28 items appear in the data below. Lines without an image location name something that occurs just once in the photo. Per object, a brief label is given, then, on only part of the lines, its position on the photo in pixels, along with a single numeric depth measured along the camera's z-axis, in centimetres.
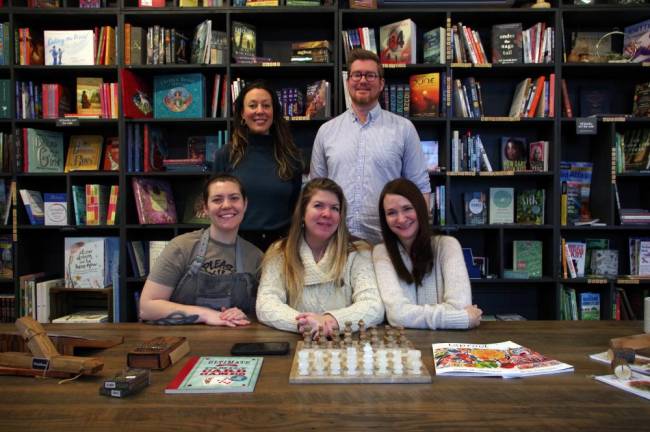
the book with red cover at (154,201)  328
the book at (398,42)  319
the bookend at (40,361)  114
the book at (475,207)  339
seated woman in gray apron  186
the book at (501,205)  335
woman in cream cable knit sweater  172
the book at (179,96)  328
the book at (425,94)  318
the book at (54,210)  332
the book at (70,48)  327
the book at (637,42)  321
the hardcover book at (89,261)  324
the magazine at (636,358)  119
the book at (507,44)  321
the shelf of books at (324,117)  319
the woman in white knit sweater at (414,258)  176
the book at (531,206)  330
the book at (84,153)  343
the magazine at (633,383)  106
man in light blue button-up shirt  243
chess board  112
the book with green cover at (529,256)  332
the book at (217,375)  107
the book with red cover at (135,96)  321
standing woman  239
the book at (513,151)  343
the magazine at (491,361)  117
